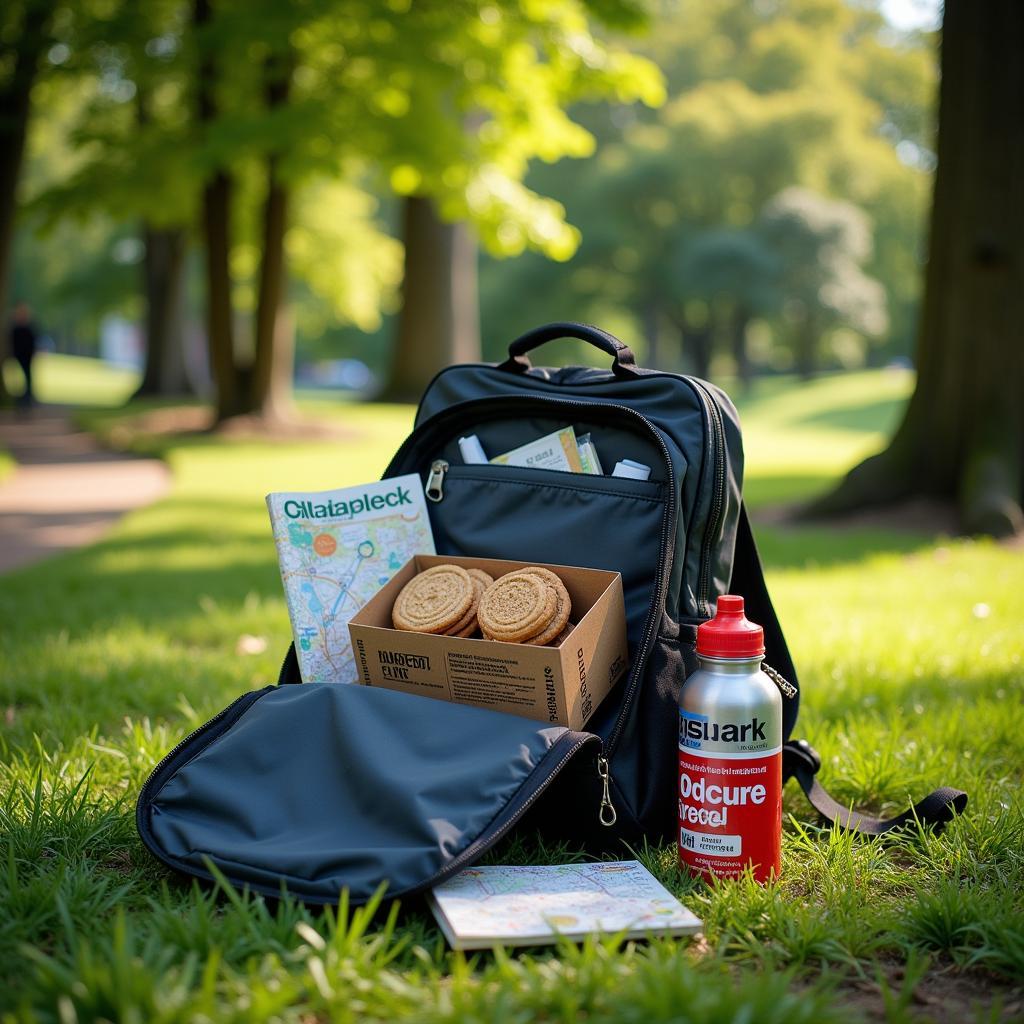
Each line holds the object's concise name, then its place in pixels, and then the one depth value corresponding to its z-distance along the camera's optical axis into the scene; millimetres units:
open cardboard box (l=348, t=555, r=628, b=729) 2223
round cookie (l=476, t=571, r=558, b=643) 2312
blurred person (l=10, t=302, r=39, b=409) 18531
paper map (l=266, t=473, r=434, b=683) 2680
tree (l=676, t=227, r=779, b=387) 33156
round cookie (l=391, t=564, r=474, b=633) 2420
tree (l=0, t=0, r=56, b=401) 12453
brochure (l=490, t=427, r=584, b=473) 2674
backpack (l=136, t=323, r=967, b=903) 2070
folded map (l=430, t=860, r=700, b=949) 1909
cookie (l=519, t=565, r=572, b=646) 2316
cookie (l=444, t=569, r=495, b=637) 2432
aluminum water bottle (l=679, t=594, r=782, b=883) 2150
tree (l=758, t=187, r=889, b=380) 33781
